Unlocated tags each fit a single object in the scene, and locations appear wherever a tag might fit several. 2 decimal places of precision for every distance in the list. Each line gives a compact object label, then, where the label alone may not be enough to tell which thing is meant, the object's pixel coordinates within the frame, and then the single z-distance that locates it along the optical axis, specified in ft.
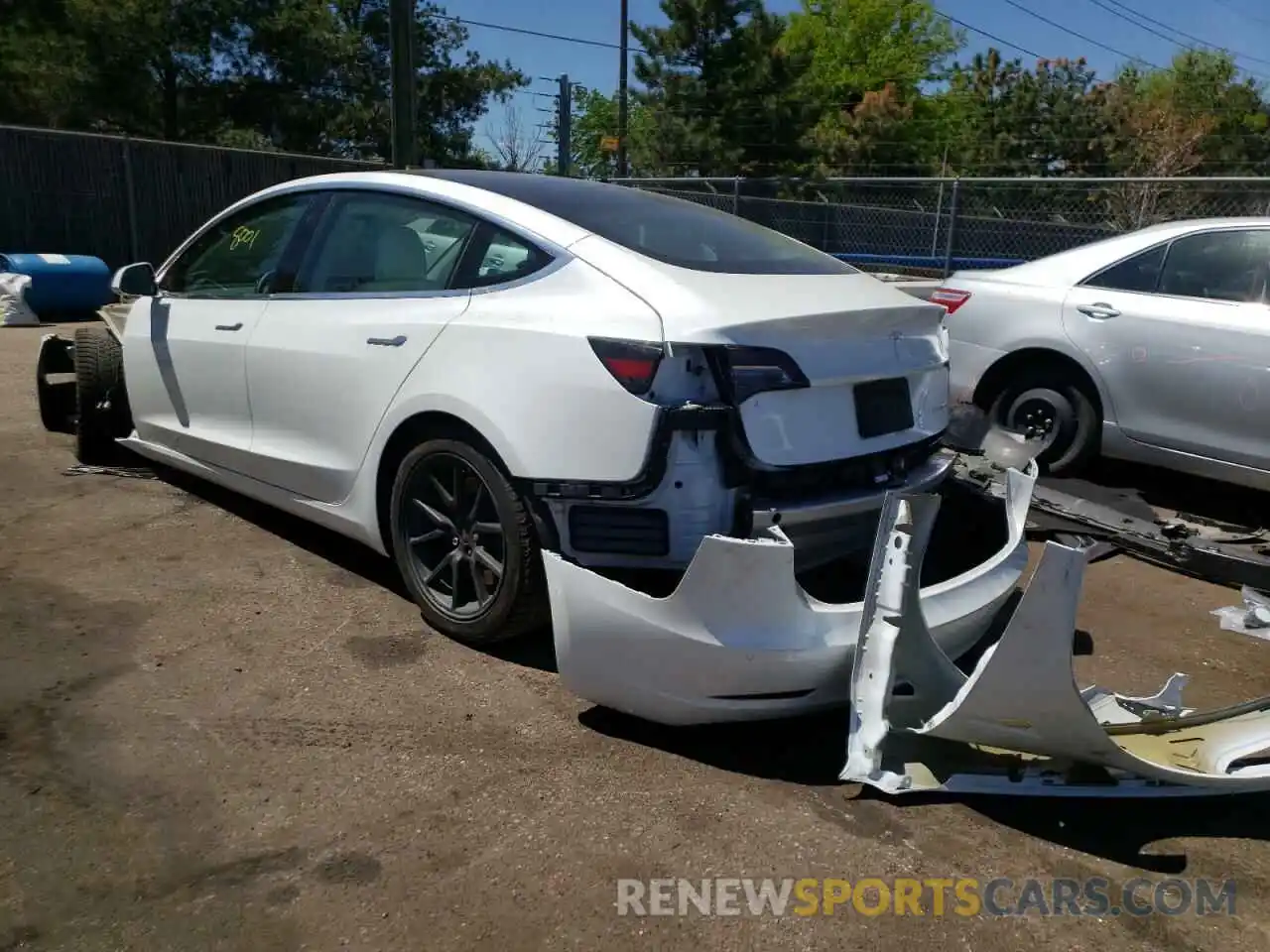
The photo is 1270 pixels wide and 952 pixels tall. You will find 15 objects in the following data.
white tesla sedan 8.94
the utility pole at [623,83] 105.81
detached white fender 7.57
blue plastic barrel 37.37
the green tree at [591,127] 195.53
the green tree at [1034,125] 130.93
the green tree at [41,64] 89.81
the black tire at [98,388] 17.26
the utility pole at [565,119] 134.72
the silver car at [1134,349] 15.93
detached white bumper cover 8.34
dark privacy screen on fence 44.91
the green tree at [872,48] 190.70
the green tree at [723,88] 107.45
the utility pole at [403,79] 32.86
